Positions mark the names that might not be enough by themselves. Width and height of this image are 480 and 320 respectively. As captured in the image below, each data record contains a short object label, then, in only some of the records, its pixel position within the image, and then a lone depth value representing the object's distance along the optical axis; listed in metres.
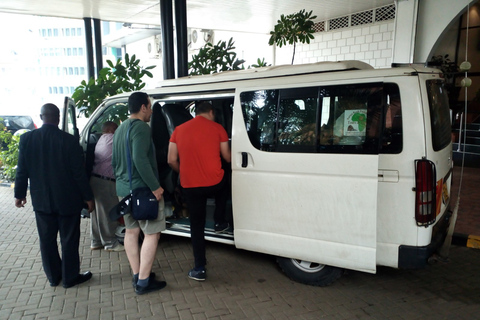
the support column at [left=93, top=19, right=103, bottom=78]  11.18
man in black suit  3.53
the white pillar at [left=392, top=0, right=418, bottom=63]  9.37
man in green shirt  3.33
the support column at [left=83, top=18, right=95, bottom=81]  11.27
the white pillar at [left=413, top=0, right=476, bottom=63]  8.78
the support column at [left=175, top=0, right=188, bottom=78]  7.20
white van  2.95
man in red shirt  3.65
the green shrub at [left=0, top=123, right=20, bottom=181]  8.95
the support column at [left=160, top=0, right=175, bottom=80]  7.23
